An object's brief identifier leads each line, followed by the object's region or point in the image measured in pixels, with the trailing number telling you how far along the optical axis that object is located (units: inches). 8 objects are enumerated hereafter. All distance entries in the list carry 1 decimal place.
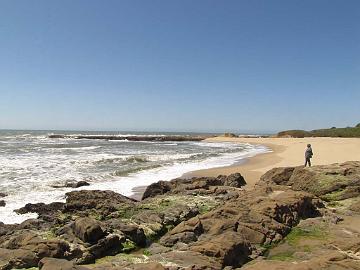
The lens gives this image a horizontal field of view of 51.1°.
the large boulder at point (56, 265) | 231.1
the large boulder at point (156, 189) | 610.5
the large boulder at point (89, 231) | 328.5
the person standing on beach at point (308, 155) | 859.4
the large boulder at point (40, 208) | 524.0
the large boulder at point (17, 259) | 274.2
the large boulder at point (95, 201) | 460.9
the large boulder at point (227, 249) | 289.0
